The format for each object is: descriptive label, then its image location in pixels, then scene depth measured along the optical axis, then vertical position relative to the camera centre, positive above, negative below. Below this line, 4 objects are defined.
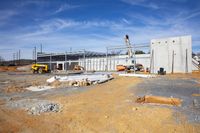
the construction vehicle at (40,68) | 26.40 -0.73
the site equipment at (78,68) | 33.16 -0.77
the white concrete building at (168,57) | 18.91 +1.31
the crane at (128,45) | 24.16 +3.61
